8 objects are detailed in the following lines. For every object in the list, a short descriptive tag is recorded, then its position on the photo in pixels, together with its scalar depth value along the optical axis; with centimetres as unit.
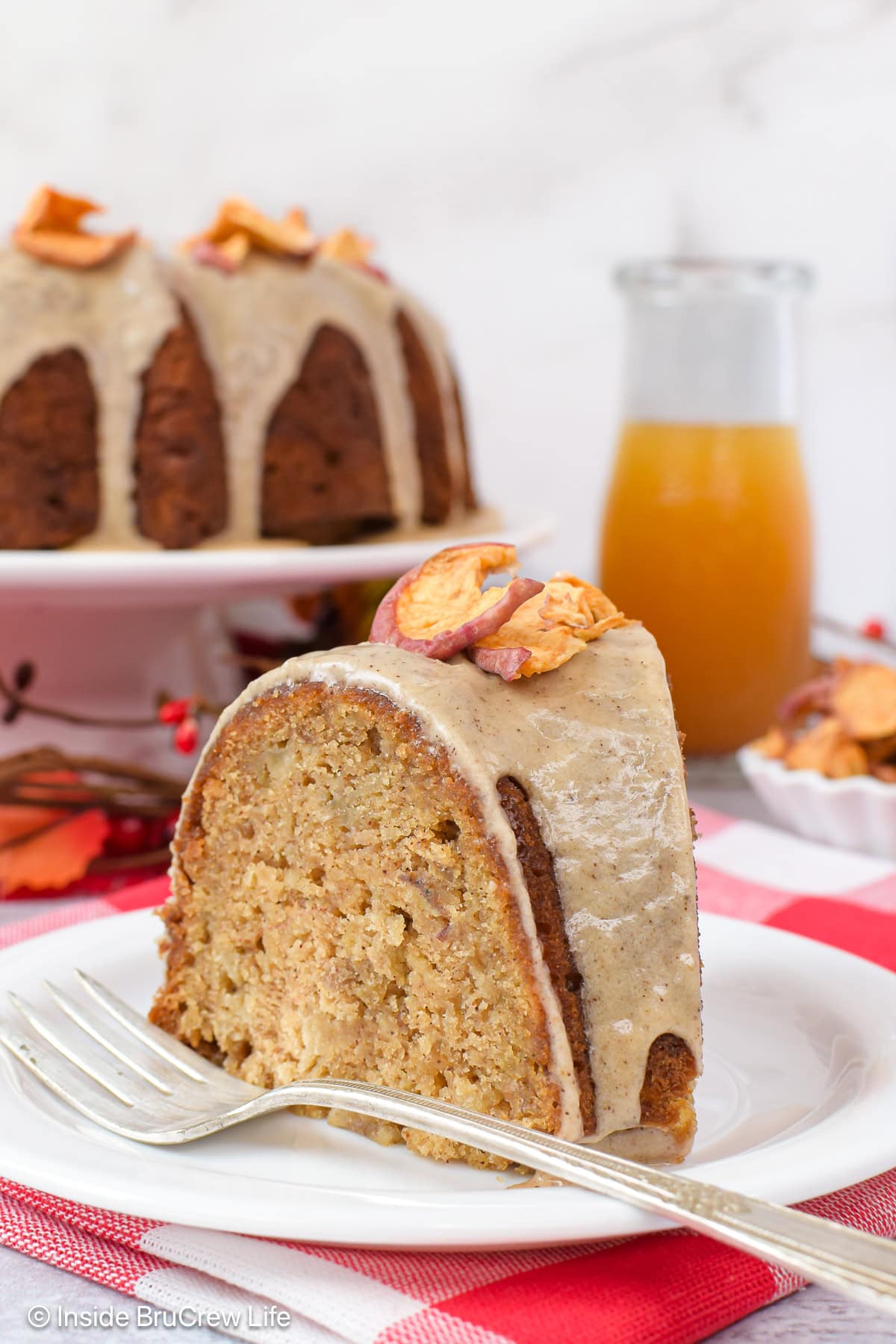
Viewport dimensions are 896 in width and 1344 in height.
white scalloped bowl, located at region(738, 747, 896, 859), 100
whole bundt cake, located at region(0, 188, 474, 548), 101
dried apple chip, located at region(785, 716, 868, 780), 101
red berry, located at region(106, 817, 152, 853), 100
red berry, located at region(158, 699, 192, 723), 101
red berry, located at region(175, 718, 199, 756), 100
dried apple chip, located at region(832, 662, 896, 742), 102
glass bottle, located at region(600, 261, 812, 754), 110
